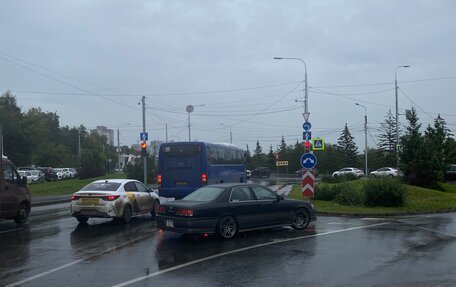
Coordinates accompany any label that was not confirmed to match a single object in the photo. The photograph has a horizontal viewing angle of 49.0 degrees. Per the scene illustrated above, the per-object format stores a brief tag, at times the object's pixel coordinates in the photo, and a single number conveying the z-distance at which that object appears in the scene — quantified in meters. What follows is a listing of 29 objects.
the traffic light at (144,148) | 34.06
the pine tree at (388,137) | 73.94
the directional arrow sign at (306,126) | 22.33
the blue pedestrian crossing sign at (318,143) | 32.56
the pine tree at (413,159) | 28.30
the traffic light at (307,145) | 23.87
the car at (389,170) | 54.38
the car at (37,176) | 56.28
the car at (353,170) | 60.72
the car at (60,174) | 65.58
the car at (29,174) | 54.93
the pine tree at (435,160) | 28.03
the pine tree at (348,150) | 75.62
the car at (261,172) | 68.38
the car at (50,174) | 62.48
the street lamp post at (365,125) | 65.18
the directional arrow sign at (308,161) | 20.28
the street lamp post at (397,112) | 44.95
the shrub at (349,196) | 21.75
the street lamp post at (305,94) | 31.69
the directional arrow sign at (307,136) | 22.22
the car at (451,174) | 44.12
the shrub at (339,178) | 32.83
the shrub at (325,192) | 23.64
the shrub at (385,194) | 21.03
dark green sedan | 11.98
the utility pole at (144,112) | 37.84
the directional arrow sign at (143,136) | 34.86
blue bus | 22.36
